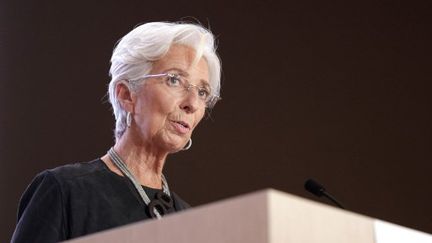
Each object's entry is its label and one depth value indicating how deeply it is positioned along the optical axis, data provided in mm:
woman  4250
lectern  2455
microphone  4238
